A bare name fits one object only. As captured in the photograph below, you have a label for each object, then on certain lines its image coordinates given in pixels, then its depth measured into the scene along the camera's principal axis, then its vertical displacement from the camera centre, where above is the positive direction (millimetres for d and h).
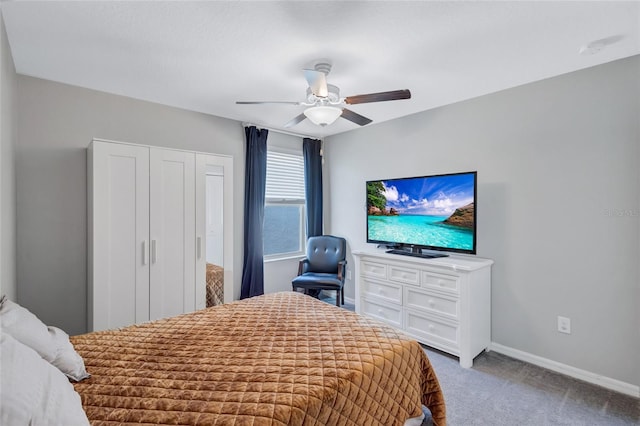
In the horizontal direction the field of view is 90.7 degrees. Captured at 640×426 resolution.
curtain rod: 4070 +1133
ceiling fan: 2230 +845
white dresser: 2811 -854
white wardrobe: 2734 -195
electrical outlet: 2641 -953
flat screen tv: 3078 -16
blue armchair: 3943 -680
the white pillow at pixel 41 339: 1319 -559
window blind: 4445 +505
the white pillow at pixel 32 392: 838 -533
